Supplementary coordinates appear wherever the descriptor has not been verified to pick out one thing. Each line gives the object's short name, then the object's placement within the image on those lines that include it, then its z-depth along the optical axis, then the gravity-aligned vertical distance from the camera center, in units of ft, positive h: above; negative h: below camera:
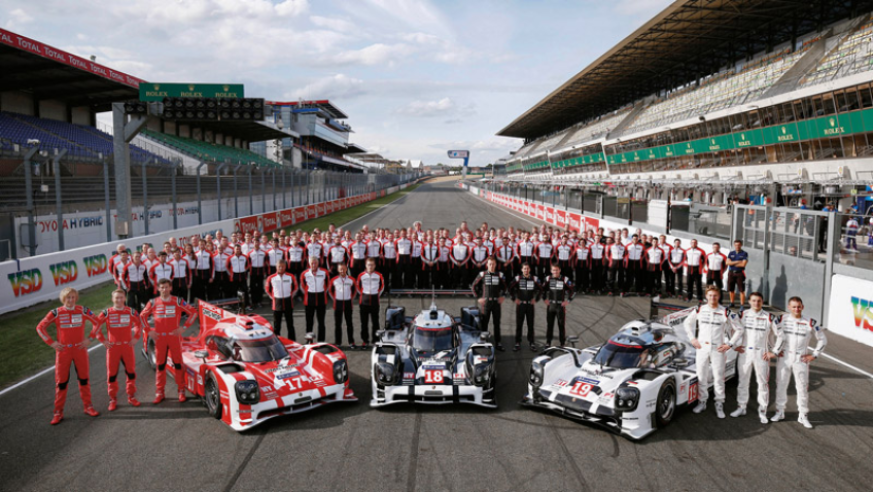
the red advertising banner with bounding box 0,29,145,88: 72.79 +20.24
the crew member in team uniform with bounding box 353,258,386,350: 33.32 -6.41
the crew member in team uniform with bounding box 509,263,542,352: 32.83 -6.51
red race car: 22.15 -8.14
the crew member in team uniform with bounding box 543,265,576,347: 32.68 -6.43
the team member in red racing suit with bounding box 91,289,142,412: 23.68 -6.49
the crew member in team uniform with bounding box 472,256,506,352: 33.58 -6.38
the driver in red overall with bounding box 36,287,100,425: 22.29 -6.37
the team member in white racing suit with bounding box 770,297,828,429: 22.03 -6.69
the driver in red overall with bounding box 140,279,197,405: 24.95 -6.74
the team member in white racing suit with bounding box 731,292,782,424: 22.72 -6.50
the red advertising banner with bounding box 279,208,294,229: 103.24 -5.70
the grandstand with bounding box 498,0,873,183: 79.92 +19.76
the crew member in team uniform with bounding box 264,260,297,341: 32.89 -6.41
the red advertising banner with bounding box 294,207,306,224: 112.43 -5.42
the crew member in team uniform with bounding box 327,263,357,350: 33.06 -6.63
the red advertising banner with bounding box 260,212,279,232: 93.84 -5.86
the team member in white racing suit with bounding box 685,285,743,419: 23.38 -6.57
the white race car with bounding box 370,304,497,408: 24.02 -8.31
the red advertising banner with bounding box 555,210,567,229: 104.81 -5.63
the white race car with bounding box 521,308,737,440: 21.57 -8.27
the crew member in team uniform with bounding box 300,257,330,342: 33.12 -6.27
